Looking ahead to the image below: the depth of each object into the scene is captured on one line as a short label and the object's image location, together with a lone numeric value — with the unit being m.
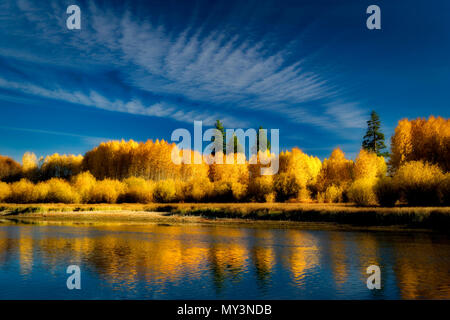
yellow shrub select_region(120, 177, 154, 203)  78.62
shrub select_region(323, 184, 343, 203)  66.06
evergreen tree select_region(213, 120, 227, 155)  118.94
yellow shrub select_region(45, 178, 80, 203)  78.50
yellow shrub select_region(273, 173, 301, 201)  73.94
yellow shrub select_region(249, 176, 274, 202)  74.06
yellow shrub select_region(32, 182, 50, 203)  80.06
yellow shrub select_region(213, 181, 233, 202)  75.94
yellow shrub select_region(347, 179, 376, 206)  51.00
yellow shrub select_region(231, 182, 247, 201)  74.56
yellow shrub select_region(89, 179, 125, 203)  79.44
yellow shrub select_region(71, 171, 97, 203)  80.25
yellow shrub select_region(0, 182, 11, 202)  82.44
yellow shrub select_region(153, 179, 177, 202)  77.19
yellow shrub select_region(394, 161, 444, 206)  45.97
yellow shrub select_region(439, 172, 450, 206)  44.47
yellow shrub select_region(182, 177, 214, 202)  76.24
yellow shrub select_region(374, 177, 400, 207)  48.41
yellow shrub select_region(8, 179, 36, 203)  80.81
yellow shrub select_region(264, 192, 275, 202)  71.62
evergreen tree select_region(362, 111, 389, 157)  99.19
